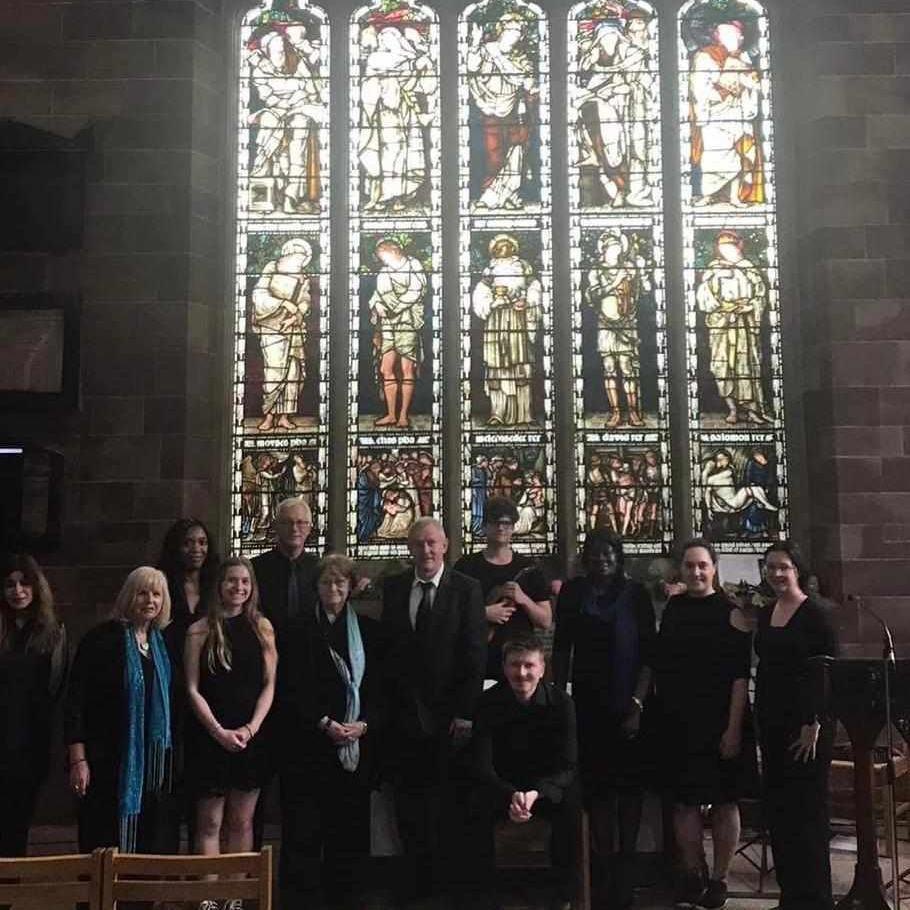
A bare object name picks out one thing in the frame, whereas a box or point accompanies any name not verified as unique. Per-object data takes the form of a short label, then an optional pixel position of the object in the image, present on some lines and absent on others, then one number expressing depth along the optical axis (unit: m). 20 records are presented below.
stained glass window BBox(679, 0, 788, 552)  7.48
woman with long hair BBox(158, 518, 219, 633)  5.00
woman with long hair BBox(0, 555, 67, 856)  4.66
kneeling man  4.45
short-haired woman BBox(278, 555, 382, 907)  4.64
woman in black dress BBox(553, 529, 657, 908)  4.79
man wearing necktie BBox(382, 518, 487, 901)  4.73
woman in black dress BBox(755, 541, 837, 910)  4.43
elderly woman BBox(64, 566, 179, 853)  4.32
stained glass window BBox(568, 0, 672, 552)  7.50
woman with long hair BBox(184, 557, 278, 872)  4.47
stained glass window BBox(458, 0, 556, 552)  7.52
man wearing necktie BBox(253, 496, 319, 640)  5.07
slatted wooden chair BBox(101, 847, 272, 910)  2.89
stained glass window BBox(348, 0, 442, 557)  7.50
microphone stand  4.24
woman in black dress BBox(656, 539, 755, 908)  4.64
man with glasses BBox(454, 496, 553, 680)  5.09
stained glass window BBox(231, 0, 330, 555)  7.51
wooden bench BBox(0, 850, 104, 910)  2.80
